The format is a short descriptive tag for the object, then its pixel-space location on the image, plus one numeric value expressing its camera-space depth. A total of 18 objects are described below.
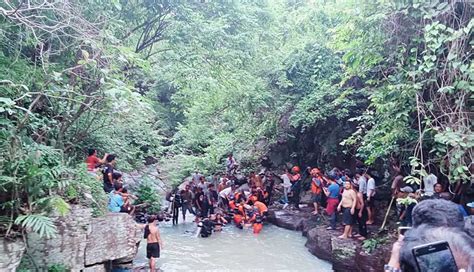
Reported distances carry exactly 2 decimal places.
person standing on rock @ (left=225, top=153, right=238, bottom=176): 16.65
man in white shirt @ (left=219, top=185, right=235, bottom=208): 13.59
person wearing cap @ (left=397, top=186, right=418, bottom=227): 7.97
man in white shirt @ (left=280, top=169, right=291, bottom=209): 13.73
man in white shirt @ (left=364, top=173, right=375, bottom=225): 9.53
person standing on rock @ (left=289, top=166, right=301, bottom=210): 13.65
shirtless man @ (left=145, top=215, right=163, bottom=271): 7.98
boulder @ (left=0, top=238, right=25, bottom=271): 5.07
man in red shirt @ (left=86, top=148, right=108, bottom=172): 8.61
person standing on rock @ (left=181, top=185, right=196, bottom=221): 13.27
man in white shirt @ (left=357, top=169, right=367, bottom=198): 9.66
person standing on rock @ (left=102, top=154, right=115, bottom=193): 9.28
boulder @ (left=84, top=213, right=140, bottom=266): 6.89
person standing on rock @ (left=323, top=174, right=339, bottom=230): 10.08
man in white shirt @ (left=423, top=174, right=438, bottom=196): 7.11
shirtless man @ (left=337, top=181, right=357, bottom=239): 8.78
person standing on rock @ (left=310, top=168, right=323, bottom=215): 11.98
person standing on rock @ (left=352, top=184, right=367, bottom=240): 8.92
